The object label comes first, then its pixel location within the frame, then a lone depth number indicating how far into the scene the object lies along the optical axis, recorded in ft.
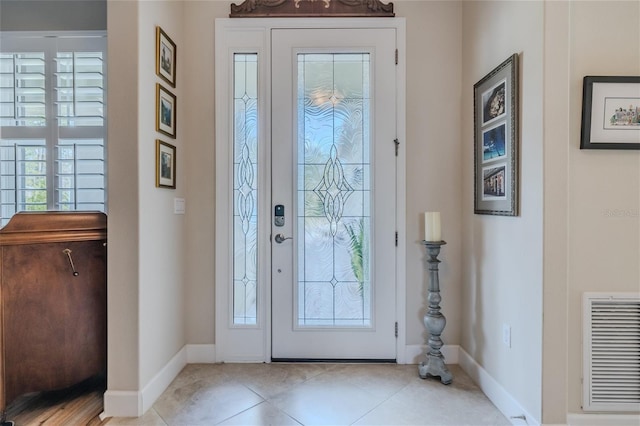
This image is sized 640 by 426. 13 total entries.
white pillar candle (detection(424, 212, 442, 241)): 6.70
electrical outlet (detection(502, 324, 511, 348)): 5.62
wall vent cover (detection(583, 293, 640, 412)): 4.99
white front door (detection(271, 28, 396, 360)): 7.50
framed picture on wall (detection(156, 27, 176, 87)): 6.24
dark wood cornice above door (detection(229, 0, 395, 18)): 7.48
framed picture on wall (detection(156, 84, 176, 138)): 6.27
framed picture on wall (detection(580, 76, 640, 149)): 4.95
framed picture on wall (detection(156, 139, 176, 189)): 6.23
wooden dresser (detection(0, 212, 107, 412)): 5.31
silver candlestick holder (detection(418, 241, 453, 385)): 6.72
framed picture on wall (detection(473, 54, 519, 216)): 5.43
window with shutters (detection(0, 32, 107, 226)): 7.59
